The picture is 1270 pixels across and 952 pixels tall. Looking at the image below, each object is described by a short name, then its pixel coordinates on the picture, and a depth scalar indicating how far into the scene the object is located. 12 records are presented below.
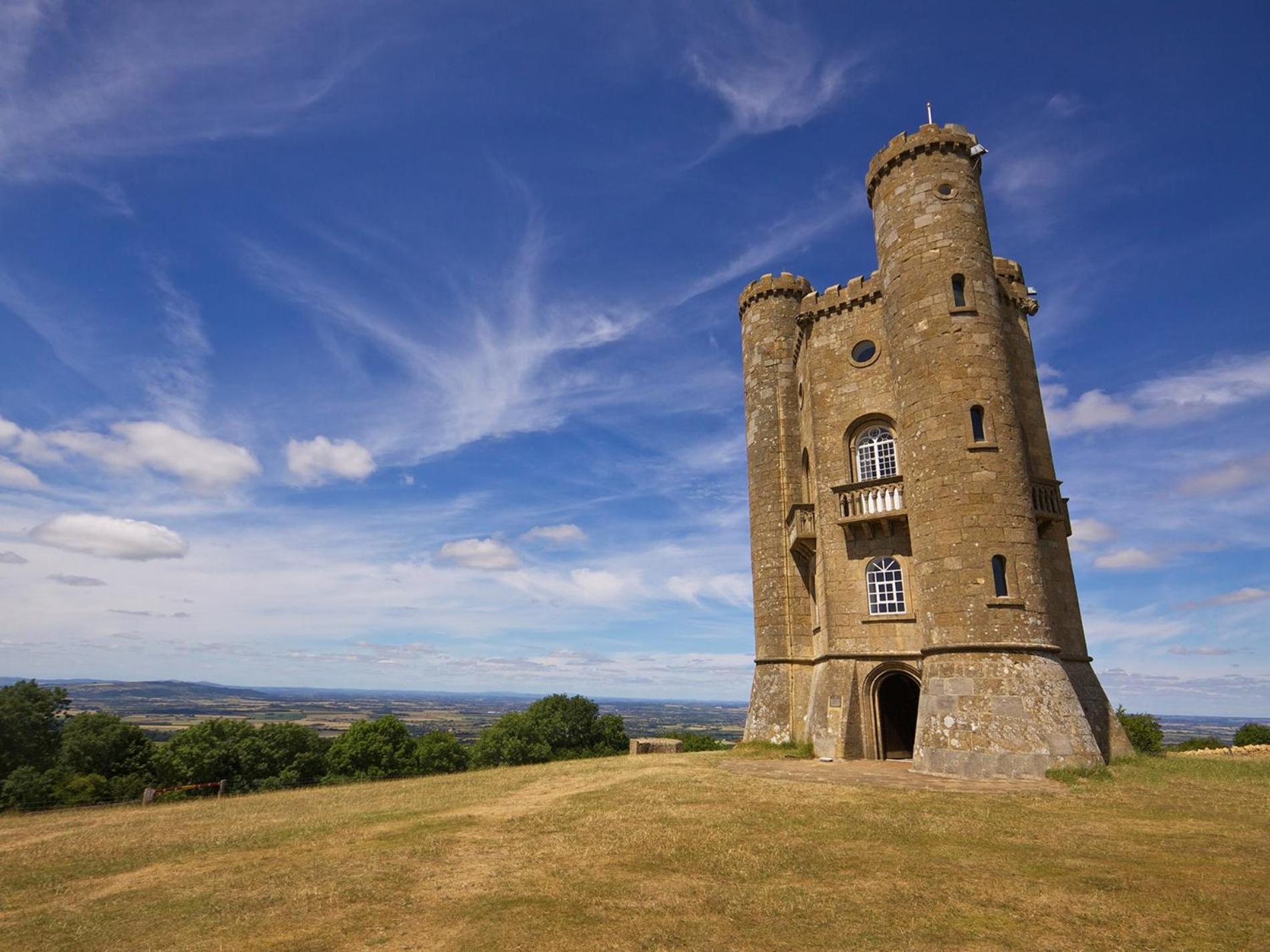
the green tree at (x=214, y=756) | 48.41
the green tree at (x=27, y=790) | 38.91
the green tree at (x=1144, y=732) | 32.91
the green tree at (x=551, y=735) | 64.69
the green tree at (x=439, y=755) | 59.78
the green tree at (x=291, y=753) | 52.59
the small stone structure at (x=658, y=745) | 33.38
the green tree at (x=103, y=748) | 44.59
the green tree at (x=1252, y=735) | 34.38
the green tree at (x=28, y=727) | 44.22
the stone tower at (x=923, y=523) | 18.83
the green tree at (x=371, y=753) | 55.94
